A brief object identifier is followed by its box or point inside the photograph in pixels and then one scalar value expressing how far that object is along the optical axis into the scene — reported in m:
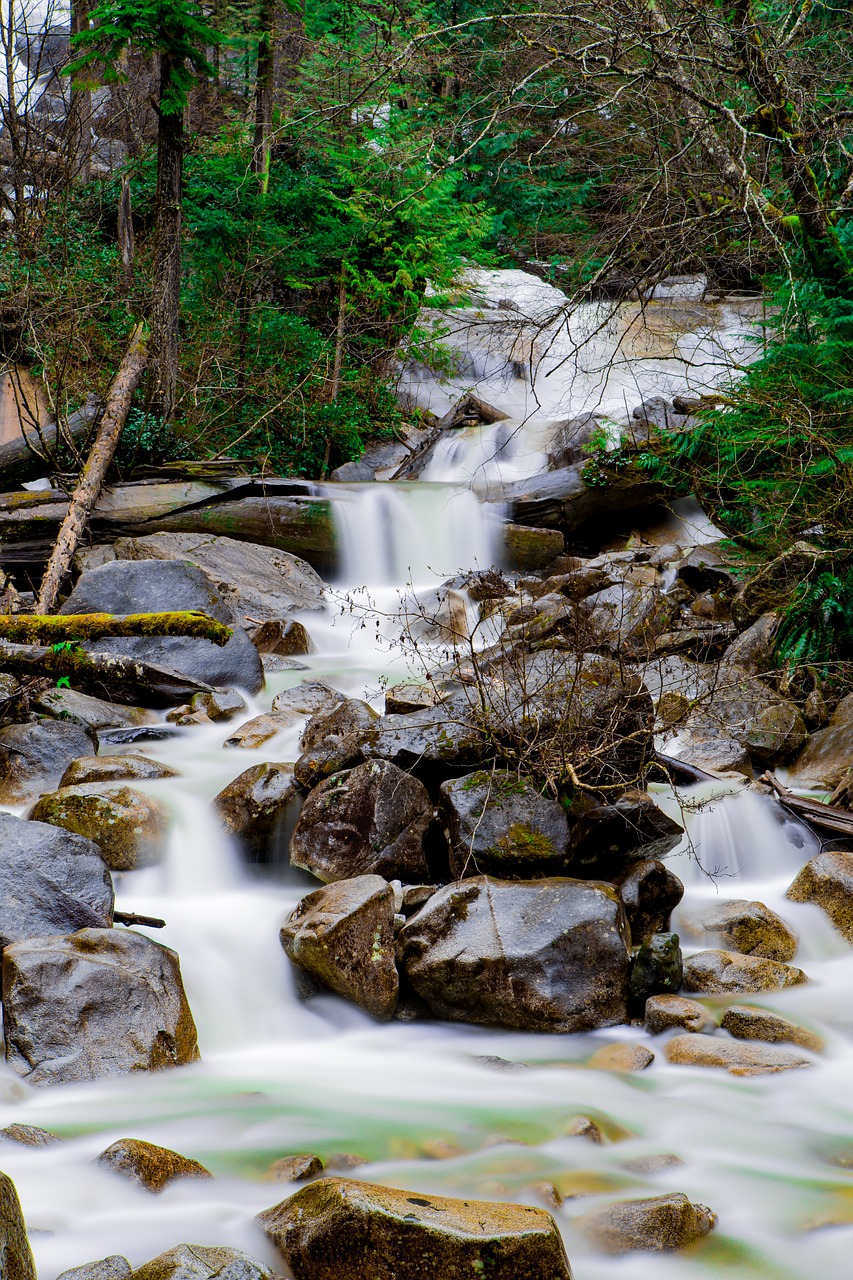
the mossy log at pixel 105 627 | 7.46
